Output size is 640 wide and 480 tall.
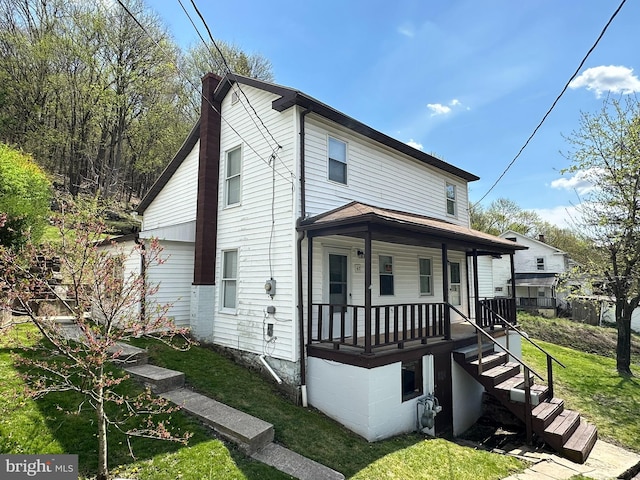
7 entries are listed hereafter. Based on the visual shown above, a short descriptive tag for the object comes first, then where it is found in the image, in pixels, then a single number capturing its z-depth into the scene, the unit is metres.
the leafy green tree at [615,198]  12.52
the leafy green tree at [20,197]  9.73
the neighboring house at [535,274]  29.44
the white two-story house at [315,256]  6.88
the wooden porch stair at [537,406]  6.55
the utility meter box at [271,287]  7.73
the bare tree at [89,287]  3.60
